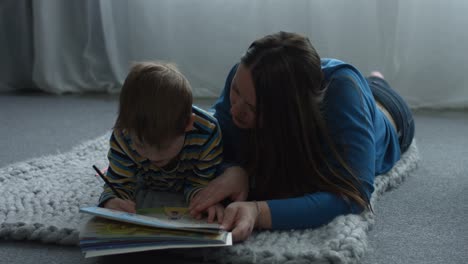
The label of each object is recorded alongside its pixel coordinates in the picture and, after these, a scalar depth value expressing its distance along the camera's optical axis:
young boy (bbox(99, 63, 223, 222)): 1.01
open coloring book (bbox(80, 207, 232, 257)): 0.93
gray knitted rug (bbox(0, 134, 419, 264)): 0.98
